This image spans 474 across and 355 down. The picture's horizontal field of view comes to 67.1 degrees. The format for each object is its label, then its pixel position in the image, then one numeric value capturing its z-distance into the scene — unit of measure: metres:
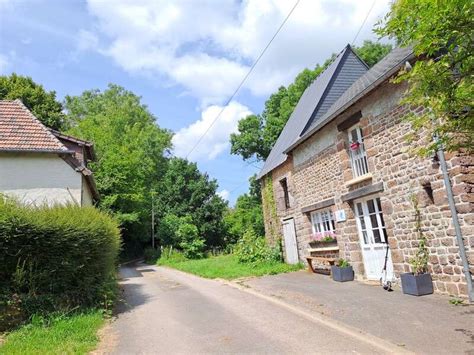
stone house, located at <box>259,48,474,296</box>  7.60
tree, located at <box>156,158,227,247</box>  33.97
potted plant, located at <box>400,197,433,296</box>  7.88
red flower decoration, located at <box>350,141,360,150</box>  10.73
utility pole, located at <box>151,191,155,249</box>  34.31
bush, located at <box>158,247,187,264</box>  28.13
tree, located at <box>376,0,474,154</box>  3.36
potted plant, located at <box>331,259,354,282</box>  10.84
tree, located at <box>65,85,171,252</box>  25.98
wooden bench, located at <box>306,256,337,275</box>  11.76
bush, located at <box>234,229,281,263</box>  16.72
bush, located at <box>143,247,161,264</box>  31.62
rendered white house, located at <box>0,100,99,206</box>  12.16
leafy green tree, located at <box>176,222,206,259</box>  29.50
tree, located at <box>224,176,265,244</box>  33.97
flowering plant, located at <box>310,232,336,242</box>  12.41
